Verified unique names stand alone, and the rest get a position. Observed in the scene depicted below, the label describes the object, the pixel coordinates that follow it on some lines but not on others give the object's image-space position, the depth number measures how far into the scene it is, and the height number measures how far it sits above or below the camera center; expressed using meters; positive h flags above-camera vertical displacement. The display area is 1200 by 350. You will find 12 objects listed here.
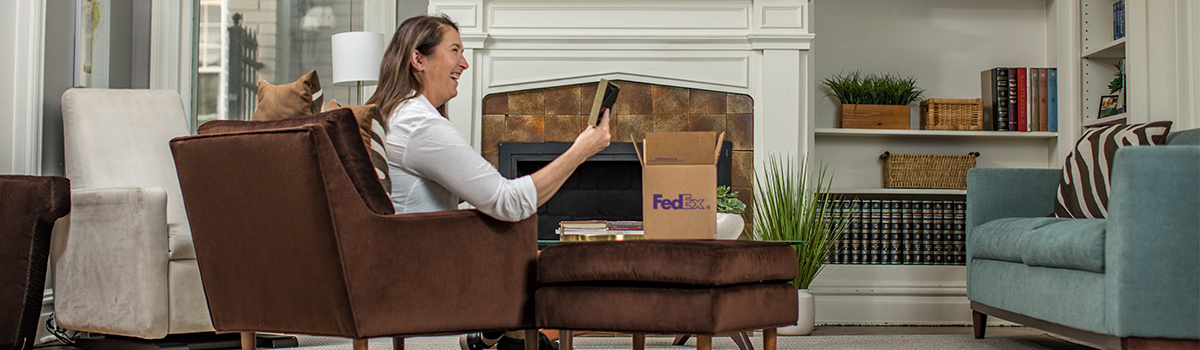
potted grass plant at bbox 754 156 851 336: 3.18 -0.12
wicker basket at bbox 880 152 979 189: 3.71 +0.11
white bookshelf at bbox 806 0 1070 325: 3.67 +0.53
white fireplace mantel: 3.58 +0.65
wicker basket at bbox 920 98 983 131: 3.73 +0.37
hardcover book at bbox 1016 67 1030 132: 3.74 +0.44
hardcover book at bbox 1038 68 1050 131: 3.72 +0.44
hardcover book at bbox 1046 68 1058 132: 3.73 +0.44
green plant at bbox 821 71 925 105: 3.73 +0.48
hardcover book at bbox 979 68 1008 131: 3.76 +0.46
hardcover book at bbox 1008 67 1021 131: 3.74 +0.45
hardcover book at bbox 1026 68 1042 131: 3.73 +0.42
